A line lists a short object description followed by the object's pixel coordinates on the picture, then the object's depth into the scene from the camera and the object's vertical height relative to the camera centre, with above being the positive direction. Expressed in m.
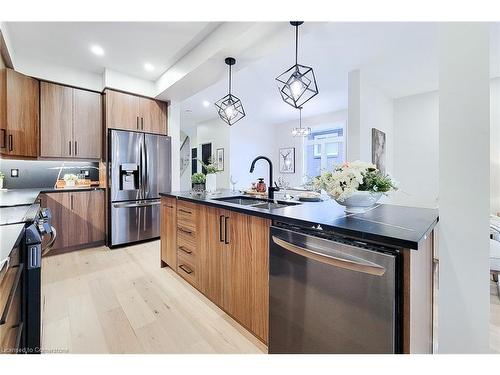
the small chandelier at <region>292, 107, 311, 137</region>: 4.96 +1.13
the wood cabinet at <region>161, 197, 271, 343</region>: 1.50 -0.57
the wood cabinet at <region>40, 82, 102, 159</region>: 3.14 +0.87
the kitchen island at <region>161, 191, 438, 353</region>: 0.96 -0.39
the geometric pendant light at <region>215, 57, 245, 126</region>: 2.65 +0.88
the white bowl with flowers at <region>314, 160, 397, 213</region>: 1.21 +0.00
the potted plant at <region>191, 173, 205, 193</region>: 2.70 +0.03
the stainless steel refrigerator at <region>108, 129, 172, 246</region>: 3.43 +0.04
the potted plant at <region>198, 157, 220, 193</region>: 2.70 +0.06
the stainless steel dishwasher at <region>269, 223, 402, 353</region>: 0.94 -0.51
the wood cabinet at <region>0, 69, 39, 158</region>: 2.70 +0.85
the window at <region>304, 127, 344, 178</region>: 6.18 +1.00
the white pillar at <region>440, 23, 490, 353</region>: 1.12 -0.01
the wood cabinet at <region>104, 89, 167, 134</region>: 3.44 +1.12
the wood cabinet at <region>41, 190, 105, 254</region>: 3.15 -0.46
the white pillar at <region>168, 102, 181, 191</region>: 4.05 +0.84
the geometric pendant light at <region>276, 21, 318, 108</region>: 1.94 +0.84
